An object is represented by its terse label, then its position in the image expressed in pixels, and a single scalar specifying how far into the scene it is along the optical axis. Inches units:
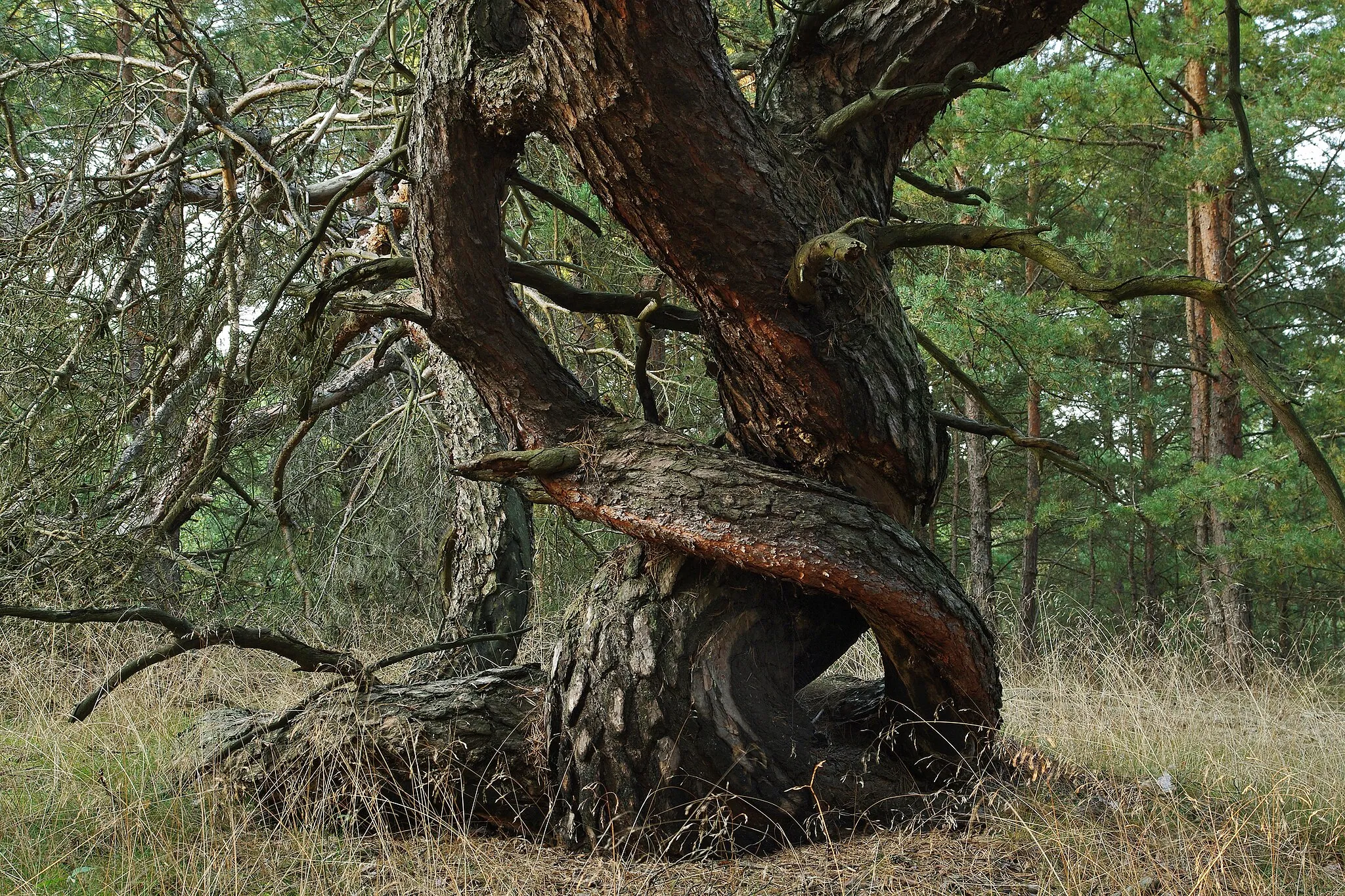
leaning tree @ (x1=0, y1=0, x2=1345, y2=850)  110.1
